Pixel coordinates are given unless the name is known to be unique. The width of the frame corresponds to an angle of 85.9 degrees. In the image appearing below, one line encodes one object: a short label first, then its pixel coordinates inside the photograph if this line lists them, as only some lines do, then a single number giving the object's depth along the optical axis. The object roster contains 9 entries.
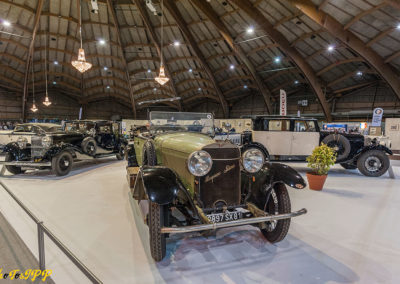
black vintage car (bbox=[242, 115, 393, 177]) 6.38
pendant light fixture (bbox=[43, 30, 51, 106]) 16.94
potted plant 4.68
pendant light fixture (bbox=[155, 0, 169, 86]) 12.50
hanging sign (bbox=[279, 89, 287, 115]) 14.13
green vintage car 2.20
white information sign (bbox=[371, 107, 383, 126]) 12.15
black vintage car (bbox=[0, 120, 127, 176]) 5.82
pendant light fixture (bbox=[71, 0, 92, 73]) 8.74
